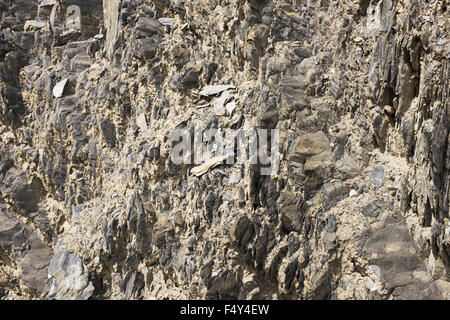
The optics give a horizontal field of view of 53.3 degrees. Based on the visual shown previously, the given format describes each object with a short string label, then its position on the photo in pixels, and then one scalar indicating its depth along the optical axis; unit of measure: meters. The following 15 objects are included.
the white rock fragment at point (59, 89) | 8.94
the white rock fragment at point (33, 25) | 9.55
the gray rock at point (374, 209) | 5.95
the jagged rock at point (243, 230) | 6.39
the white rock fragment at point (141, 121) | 7.83
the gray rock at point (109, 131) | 8.39
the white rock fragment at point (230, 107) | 6.95
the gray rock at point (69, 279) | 7.73
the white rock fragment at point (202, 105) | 7.25
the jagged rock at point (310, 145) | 6.43
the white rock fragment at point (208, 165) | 6.74
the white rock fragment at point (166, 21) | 7.95
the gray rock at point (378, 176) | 6.09
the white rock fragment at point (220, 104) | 7.04
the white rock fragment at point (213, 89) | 7.21
